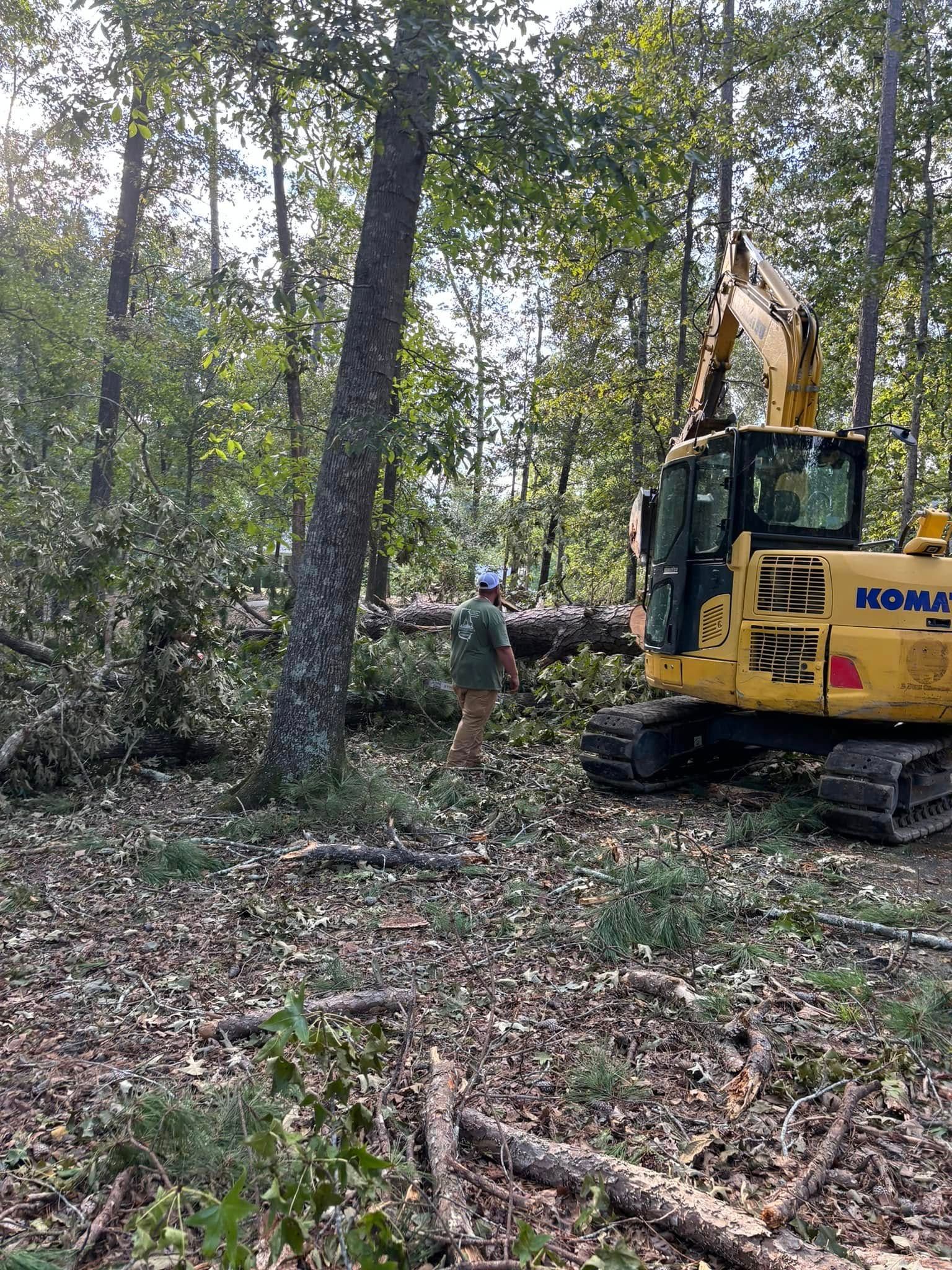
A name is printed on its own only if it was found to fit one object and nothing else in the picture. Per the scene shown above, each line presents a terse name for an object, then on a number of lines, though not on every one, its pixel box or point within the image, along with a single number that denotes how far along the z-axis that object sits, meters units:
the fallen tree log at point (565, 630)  10.67
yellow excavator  6.25
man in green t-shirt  8.02
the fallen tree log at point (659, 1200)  2.18
